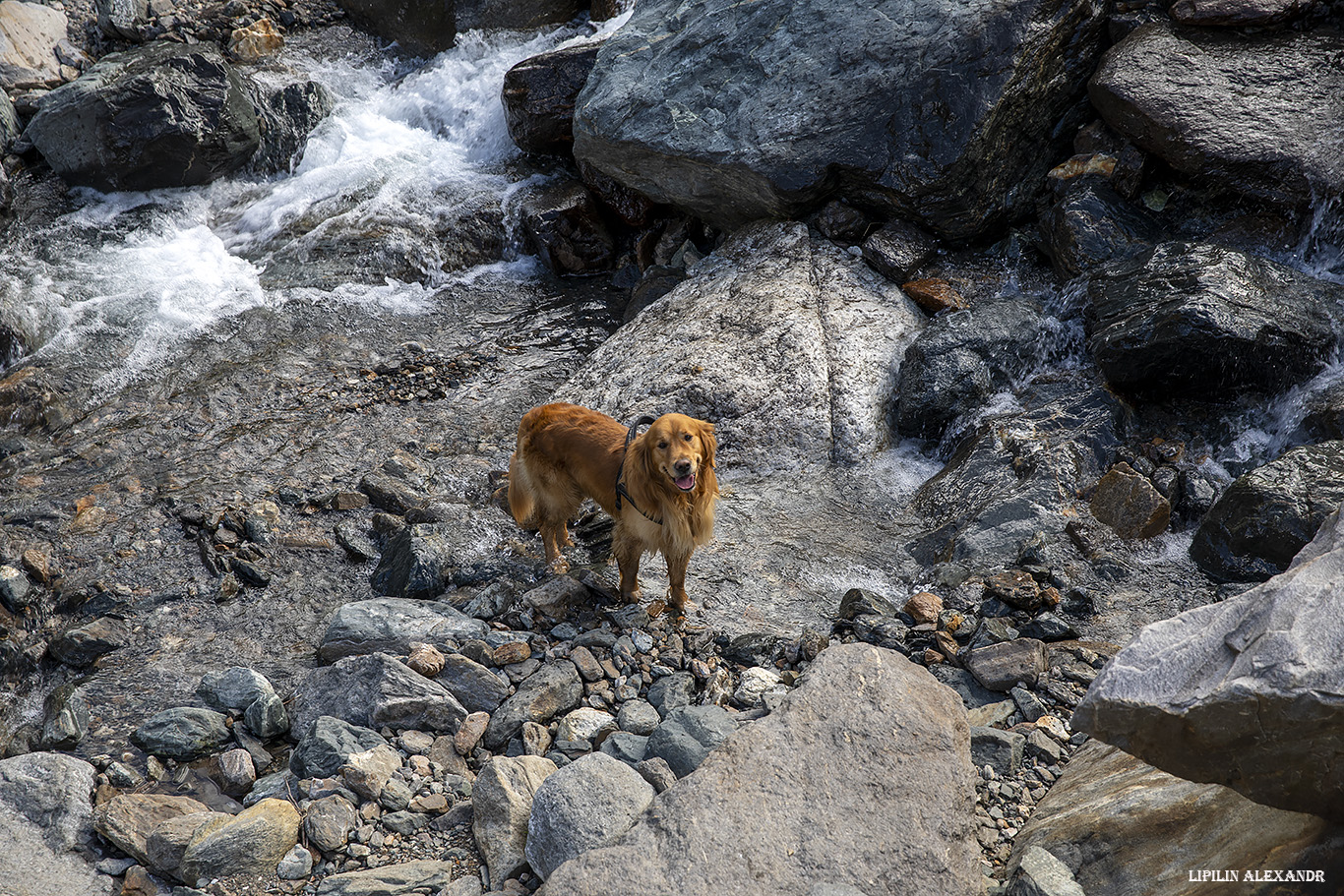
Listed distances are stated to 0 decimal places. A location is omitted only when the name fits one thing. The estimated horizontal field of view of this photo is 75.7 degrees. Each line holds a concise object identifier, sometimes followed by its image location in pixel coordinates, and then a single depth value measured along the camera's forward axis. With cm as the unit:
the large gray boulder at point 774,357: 698
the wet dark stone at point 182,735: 423
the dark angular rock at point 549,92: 1080
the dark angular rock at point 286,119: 1146
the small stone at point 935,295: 763
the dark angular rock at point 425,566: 559
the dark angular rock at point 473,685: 440
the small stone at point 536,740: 405
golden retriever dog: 484
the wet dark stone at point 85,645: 523
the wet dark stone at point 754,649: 473
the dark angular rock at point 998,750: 380
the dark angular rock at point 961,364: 684
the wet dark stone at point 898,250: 795
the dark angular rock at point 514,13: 1351
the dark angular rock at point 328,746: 391
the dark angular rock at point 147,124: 1049
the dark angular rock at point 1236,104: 691
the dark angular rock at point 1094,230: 726
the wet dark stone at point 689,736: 371
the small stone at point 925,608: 496
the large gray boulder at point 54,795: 370
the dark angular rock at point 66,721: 443
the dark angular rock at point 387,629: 480
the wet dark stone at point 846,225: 827
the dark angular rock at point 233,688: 447
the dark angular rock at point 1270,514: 496
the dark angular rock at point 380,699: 420
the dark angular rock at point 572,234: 1010
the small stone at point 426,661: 446
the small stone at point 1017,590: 502
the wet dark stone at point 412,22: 1367
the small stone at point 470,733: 414
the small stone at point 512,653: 467
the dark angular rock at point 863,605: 506
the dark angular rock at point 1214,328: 604
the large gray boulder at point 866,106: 780
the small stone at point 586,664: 458
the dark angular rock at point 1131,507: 566
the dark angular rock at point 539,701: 418
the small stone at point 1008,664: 435
